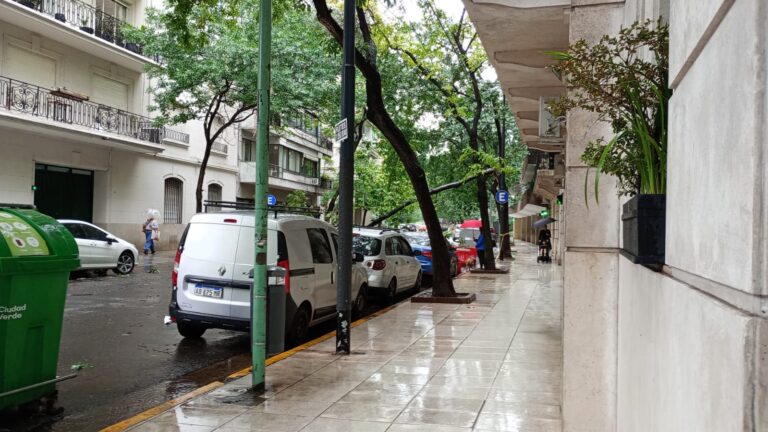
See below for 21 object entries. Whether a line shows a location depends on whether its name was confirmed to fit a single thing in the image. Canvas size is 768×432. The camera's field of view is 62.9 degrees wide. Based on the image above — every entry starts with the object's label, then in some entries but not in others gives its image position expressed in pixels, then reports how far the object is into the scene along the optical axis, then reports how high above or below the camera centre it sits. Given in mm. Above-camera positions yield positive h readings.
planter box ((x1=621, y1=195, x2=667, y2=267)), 2613 +2
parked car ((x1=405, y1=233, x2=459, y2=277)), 19266 -912
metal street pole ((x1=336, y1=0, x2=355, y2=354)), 8180 +441
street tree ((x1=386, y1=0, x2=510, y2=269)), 18844 +5297
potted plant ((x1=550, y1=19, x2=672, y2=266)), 2670 +602
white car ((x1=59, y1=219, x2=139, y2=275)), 17328 -874
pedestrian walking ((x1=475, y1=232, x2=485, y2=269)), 22891 -880
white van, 8570 -699
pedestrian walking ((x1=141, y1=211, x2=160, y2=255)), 24703 -530
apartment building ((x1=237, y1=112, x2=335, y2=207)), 35969 +4111
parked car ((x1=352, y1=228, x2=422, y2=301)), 13984 -797
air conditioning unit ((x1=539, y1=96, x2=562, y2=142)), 9422 +1521
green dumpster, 5188 -708
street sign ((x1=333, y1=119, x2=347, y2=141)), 8172 +1212
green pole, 6344 +36
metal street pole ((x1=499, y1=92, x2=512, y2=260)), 24641 +853
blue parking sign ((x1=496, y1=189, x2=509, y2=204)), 26203 +1249
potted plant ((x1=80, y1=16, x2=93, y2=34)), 23328 +7262
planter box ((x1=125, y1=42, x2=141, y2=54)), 25594 +7067
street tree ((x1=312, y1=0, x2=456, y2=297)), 10648 +1680
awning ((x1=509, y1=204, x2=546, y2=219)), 40122 +1225
